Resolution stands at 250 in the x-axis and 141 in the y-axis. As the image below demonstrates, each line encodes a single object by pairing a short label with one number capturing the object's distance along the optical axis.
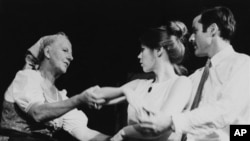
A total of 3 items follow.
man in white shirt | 2.95
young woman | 3.05
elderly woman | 3.38
